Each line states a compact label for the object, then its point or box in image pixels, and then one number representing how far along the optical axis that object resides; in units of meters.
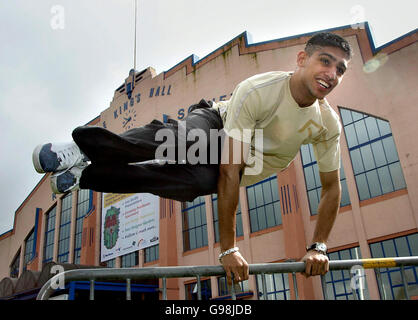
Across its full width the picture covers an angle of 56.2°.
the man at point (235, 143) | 2.74
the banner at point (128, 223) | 19.84
